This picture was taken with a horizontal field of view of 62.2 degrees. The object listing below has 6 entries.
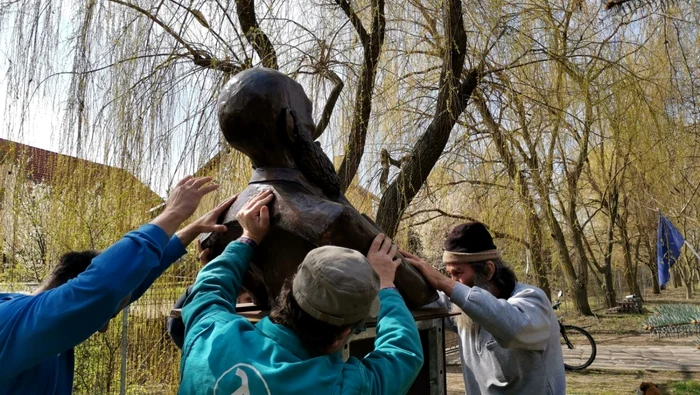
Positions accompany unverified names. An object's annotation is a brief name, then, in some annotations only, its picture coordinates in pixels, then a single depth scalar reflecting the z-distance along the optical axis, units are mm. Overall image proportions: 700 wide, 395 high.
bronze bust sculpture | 1914
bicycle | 8422
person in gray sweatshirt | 2051
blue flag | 10183
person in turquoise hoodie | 1263
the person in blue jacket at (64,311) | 1341
